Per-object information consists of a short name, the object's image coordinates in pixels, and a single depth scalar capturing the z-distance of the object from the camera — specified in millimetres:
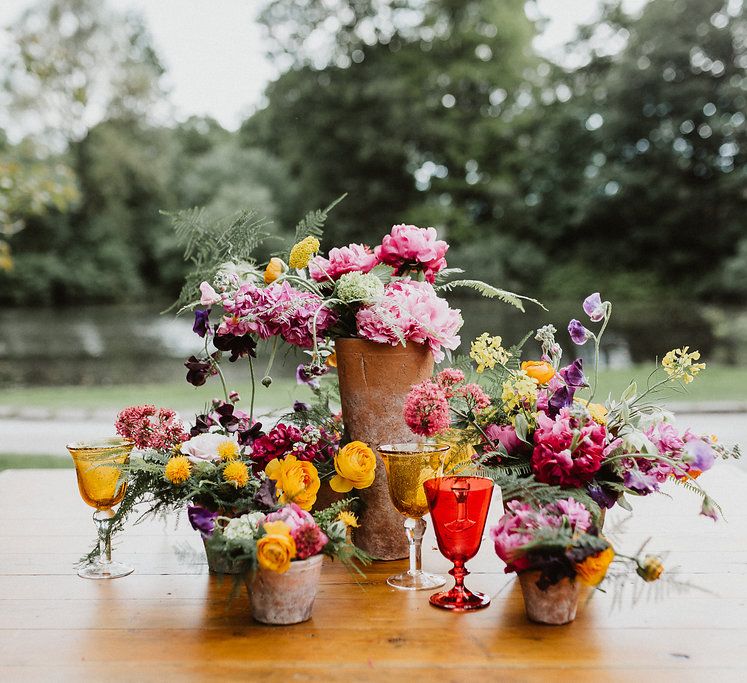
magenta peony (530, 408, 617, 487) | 1042
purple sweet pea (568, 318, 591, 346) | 1156
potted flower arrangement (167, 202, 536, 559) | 1210
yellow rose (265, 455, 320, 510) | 1135
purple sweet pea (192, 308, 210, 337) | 1266
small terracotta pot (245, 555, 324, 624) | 971
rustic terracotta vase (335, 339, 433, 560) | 1235
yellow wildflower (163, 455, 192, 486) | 1101
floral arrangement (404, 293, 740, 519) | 1040
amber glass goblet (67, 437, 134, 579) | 1179
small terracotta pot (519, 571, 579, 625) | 974
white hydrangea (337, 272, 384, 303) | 1209
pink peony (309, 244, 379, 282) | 1277
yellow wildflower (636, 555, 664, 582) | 910
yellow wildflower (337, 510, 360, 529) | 1046
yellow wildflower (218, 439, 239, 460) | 1124
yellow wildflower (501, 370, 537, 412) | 1101
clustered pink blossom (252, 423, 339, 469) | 1207
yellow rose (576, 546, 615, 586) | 916
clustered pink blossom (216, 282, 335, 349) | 1208
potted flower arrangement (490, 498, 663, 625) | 919
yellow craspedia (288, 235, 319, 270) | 1252
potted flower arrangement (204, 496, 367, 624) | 948
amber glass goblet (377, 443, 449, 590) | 1086
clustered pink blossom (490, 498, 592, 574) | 954
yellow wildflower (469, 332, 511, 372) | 1191
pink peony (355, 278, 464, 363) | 1197
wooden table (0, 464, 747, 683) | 856
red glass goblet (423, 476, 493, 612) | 1017
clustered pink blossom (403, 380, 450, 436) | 1024
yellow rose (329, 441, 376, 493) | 1157
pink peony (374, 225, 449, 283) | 1286
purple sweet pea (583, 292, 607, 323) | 1163
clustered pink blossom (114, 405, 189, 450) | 1189
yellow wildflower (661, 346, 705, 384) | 1144
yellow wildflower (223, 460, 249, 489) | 1101
